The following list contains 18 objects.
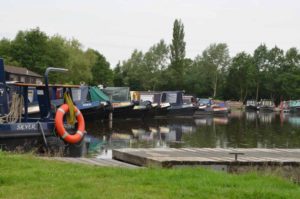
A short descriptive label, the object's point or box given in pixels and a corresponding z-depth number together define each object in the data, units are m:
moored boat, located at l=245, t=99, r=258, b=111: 71.78
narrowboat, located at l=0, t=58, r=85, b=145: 13.81
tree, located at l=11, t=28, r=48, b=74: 52.97
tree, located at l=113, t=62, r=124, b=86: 87.47
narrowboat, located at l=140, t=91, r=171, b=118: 39.38
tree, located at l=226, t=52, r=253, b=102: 79.44
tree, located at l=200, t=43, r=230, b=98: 83.25
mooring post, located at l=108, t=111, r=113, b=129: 32.72
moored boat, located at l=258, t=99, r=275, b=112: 71.94
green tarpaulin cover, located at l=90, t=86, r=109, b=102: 33.72
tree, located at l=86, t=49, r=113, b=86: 76.88
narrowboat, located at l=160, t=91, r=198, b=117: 43.30
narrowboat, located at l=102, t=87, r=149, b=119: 35.43
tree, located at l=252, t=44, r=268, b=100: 81.25
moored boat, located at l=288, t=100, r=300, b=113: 68.81
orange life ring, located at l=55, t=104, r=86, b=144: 13.63
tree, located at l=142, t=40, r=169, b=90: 80.59
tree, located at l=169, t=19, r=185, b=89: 79.25
